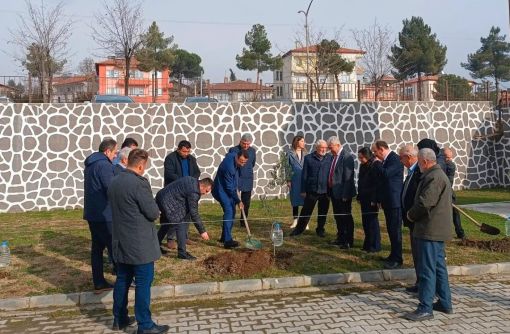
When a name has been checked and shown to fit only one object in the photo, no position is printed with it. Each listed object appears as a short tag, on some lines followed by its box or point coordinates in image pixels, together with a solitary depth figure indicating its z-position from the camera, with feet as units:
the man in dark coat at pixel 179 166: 28.78
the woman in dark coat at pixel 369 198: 26.43
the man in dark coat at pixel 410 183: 20.15
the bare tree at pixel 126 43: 87.45
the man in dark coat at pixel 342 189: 28.60
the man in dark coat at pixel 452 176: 30.27
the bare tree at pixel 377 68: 115.55
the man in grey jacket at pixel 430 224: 18.25
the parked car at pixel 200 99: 66.68
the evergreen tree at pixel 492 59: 176.35
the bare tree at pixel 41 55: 83.46
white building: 63.16
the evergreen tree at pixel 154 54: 91.85
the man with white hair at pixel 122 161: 22.59
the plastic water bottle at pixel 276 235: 26.02
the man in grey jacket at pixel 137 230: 17.01
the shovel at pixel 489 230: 23.08
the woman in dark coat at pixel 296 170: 33.45
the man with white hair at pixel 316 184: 29.96
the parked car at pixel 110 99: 60.70
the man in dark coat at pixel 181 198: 24.25
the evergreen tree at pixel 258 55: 152.35
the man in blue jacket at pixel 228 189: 28.37
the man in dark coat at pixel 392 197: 24.20
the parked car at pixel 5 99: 51.19
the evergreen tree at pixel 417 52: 141.08
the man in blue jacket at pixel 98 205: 21.76
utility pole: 89.80
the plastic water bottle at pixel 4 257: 25.14
